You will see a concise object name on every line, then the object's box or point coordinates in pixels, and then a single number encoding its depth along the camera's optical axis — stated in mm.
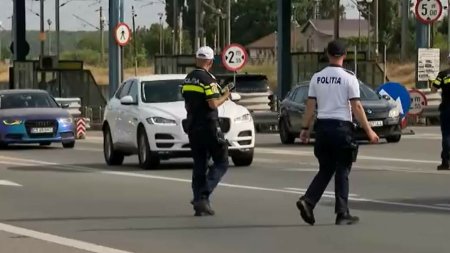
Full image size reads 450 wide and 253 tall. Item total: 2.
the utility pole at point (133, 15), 103912
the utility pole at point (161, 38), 121500
